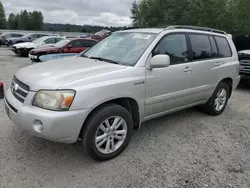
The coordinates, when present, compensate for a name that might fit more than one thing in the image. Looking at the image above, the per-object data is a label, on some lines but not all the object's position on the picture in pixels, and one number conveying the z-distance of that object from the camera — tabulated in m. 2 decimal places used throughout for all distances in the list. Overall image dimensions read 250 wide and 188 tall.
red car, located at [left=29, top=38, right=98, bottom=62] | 9.68
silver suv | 2.18
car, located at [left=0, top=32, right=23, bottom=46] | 19.47
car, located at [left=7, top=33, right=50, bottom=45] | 17.24
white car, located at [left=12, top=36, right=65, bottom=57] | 12.91
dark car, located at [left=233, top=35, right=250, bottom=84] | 5.95
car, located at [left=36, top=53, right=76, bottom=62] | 6.10
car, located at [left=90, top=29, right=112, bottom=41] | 17.79
